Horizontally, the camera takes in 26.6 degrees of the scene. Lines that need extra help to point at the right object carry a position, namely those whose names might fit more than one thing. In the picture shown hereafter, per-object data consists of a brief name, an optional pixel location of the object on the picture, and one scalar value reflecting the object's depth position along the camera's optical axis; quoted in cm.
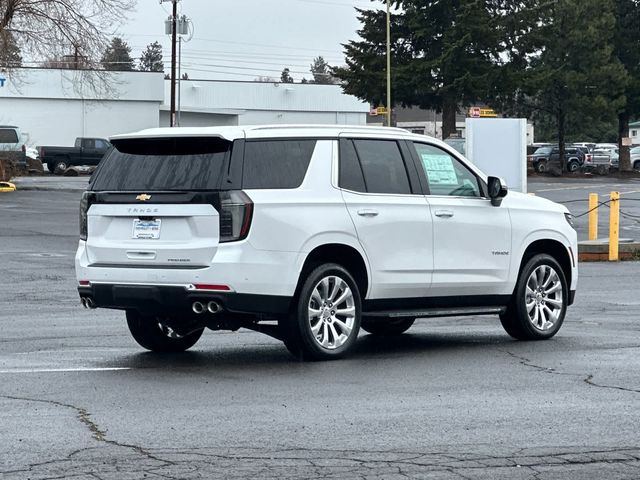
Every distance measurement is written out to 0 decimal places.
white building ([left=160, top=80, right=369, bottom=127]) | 9206
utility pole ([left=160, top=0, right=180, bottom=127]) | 6689
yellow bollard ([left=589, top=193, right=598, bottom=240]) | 2552
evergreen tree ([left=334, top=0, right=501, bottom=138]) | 6869
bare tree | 4738
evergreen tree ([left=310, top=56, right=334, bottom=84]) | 18438
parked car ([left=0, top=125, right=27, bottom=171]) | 5647
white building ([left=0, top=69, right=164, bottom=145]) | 8219
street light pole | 6750
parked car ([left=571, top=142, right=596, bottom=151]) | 8525
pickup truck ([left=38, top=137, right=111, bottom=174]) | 6838
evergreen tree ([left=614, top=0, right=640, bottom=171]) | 8012
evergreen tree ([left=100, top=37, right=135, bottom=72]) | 4903
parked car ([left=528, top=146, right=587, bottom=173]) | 7744
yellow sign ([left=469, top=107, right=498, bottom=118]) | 4578
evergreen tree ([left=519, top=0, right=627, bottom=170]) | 7556
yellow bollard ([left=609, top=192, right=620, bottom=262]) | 2336
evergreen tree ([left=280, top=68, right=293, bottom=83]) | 18450
